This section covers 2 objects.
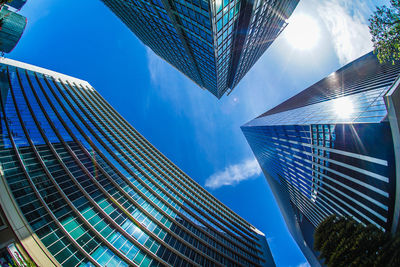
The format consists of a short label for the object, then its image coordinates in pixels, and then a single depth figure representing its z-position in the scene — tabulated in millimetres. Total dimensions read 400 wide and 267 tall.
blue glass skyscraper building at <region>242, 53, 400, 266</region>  12953
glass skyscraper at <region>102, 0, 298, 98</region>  18797
